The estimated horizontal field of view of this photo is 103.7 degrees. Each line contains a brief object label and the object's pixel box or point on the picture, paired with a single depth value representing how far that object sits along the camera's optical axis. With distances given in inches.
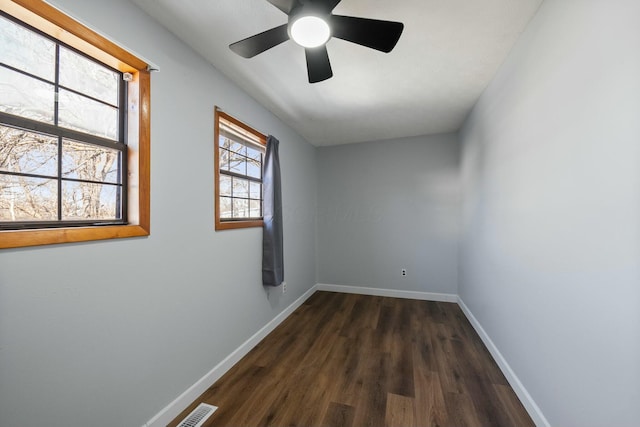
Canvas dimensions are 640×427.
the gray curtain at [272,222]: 99.7
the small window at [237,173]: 82.5
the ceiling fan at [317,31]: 46.1
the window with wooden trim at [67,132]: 39.4
